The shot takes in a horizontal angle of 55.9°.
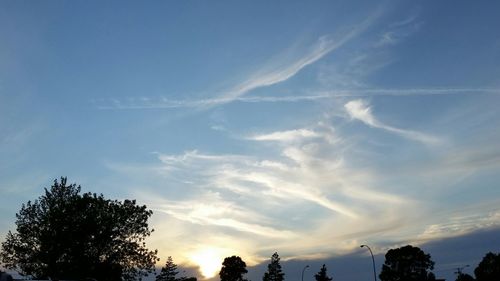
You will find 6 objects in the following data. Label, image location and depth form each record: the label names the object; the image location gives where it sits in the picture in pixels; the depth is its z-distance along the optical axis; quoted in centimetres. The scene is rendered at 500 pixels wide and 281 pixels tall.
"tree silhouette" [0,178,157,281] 5881
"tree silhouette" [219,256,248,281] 15338
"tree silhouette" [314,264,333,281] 14588
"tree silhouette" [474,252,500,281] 13112
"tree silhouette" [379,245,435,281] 14275
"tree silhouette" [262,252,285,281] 15488
